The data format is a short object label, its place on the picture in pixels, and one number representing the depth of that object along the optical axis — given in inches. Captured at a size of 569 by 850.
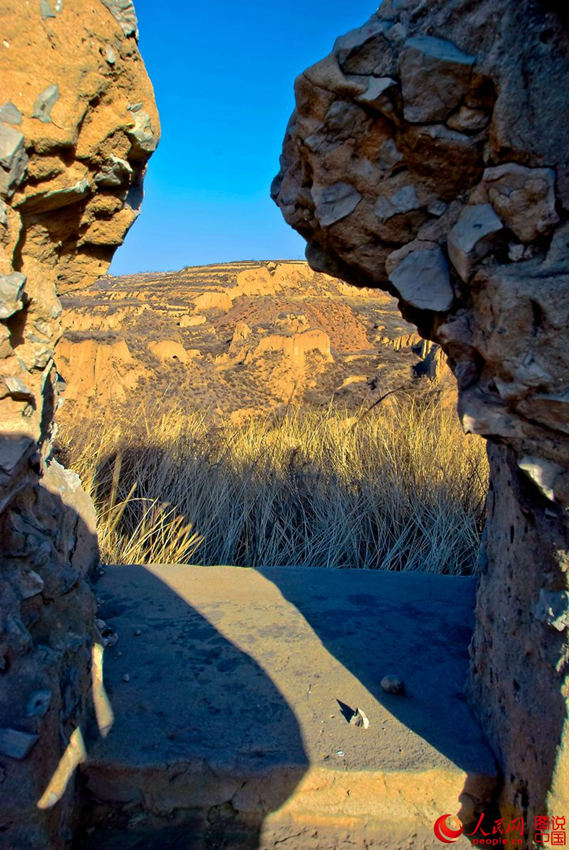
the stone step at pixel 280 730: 66.5
